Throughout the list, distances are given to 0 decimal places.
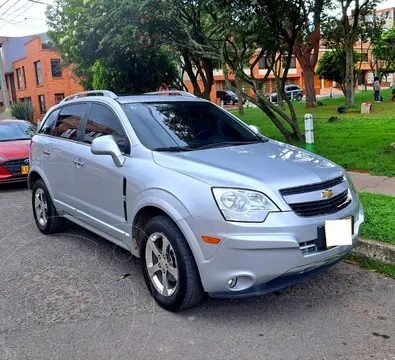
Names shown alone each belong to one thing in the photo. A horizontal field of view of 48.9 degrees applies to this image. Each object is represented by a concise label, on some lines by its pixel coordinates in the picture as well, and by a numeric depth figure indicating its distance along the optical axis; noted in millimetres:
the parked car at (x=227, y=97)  41562
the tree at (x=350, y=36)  18428
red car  8672
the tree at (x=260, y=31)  8336
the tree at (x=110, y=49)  10664
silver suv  3105
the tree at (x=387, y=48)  32469
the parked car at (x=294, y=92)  40878
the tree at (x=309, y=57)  21889
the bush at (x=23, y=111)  21172
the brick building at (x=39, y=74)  34875
